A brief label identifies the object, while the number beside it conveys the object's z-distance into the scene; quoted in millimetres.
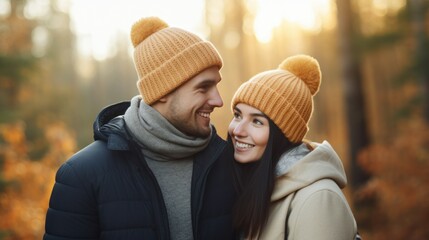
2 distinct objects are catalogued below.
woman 3199
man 3102
